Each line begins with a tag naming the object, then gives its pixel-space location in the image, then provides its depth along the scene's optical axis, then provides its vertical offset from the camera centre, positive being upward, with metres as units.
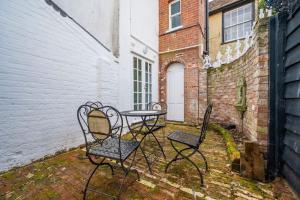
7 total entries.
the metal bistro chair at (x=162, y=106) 4.38 -0.21
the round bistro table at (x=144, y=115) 2.53 -0.27
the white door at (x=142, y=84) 5.39 +0.54
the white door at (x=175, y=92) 6.21 +0.28
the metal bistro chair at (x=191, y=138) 2.01 -0.56
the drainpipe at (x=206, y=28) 7.57 +3.43
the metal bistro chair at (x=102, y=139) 1.62 -0.48
